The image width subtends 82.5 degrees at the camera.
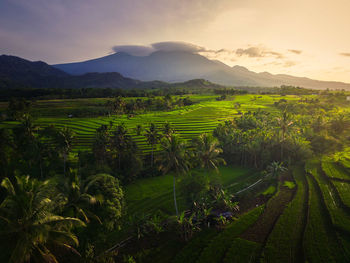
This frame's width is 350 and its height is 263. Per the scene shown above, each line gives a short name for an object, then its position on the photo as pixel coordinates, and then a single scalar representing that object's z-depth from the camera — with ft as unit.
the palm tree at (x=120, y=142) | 182.09
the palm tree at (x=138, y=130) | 250.27
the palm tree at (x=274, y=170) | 163.53
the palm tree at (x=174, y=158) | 112.68
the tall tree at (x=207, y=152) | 130.82
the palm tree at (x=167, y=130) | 197.17
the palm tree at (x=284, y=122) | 195.72
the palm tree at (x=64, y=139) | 153.69
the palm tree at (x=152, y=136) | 202.69
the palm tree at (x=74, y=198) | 80.28
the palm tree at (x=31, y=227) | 50.72
